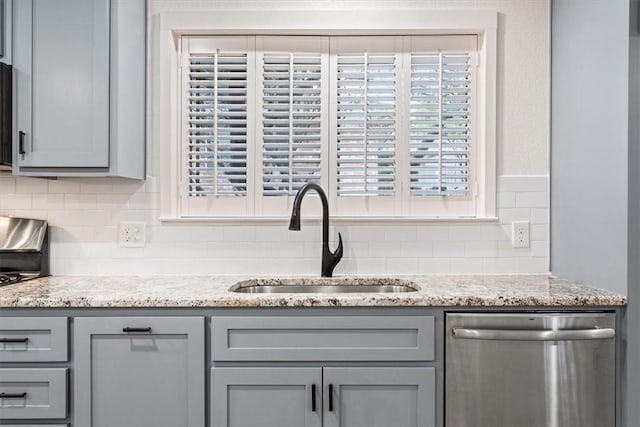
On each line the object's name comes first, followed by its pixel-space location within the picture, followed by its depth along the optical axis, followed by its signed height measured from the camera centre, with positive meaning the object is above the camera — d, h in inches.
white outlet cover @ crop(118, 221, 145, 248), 93.7 -4.5
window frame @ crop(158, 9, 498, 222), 92.8 +34.6
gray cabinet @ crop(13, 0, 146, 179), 80.3 +20.5
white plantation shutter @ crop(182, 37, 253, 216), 95.2 +16.8
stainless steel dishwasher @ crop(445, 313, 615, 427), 69.4 -22.5
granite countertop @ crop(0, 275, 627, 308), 69.2 -12.4
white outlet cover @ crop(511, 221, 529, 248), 93.7 -4.0
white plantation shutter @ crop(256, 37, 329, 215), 95.1 +19.2
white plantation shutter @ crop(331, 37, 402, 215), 95.1 +17.3
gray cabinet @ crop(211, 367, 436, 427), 69.5 -26.4
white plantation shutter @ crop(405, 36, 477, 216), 95.1 +19.0
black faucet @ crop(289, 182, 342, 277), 87.7 -6.2
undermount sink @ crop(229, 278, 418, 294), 90.1 -13.8
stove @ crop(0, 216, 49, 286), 89.4 -6.8
